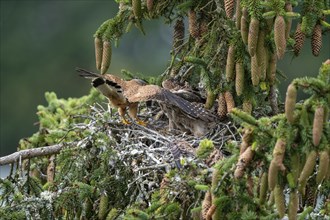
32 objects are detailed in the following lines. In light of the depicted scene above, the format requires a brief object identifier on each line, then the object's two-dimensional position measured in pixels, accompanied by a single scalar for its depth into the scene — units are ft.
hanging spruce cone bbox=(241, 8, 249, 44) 44.70
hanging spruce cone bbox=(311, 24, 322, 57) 47.98
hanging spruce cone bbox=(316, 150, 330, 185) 35.94
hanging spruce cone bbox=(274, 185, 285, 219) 36.83
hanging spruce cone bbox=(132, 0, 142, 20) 49.52
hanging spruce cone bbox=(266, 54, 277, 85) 47.27
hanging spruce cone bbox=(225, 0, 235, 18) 46.85
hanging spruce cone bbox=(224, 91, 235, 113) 49.80
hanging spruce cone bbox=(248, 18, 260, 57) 44.04
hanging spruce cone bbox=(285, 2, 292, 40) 43.66
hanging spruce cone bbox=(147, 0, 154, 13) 49.98
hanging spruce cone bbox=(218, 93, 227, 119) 50.33
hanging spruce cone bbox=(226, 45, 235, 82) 47.57
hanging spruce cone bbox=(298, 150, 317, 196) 36.29
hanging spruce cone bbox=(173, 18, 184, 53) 54.48
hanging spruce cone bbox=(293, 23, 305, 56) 48.01
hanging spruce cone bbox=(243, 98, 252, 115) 49.29
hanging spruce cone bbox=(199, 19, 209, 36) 51.44
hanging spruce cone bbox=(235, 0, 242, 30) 45.32
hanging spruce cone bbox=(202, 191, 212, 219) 38.68
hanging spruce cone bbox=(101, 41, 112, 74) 50.52
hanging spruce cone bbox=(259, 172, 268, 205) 37.35
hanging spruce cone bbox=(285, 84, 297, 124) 35.60
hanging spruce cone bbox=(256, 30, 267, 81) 44.91
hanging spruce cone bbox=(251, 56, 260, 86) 45.80
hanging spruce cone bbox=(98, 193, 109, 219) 46.32
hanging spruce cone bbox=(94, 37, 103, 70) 50.83
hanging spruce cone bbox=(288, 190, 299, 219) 36.73
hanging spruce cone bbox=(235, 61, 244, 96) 47.57
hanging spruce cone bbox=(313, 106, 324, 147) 35.40
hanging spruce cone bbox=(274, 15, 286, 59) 42.73
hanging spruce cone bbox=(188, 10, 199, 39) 51.19
